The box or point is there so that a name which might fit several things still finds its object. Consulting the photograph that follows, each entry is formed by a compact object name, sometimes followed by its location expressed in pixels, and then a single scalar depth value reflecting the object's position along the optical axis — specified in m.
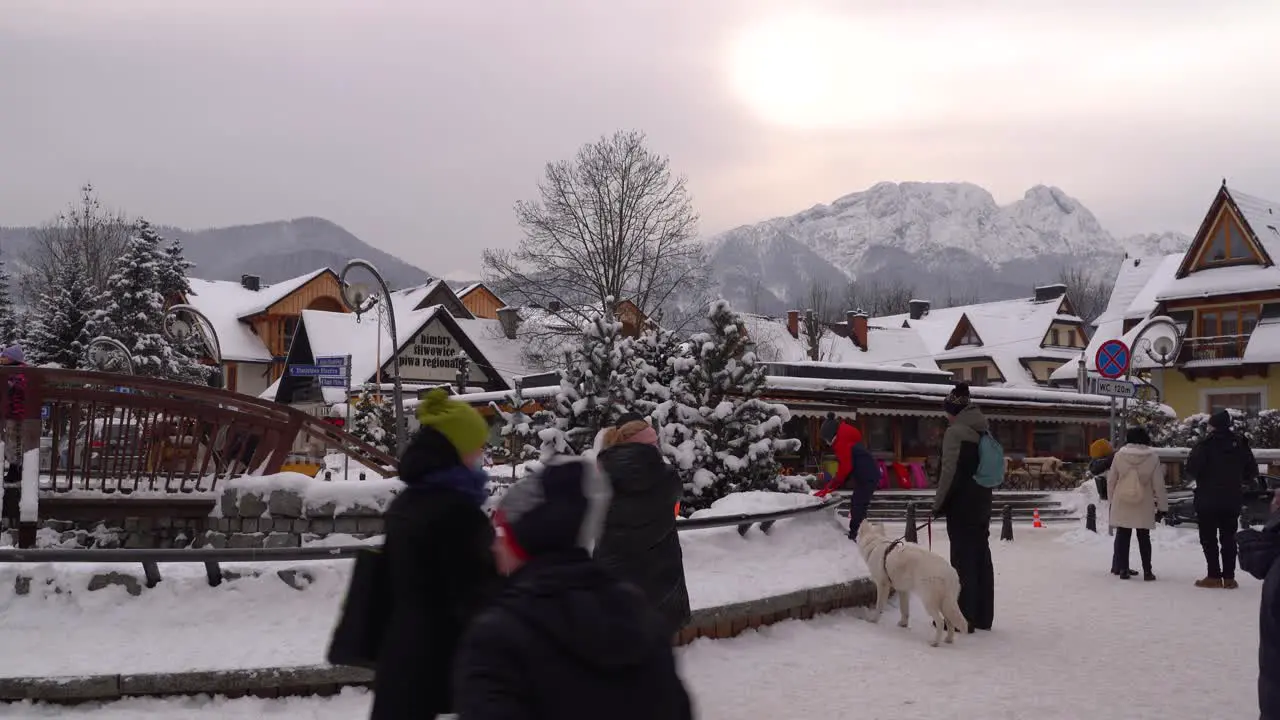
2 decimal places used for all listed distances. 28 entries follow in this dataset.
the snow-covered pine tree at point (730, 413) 13.96
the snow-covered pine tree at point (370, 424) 28.70
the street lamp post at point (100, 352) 26.92
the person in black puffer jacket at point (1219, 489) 12.02
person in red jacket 14.05
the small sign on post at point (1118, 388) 17.36
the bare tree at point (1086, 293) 91.25
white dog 8.90
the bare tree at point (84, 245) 53.16
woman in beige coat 12.41
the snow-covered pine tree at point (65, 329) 45.31
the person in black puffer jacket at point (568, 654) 2.33
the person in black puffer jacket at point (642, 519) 5.68
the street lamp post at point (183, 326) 29.06
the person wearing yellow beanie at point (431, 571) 3.58
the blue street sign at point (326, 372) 18.08
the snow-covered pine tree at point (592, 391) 14.52
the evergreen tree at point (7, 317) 57.47
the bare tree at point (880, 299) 97.31
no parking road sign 17.45
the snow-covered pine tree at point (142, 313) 43.25
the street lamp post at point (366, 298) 16.42
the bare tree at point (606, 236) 42.97
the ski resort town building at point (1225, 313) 35.91
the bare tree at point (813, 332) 63.16
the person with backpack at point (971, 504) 9.49
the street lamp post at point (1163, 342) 30.45
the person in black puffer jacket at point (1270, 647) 3.85
